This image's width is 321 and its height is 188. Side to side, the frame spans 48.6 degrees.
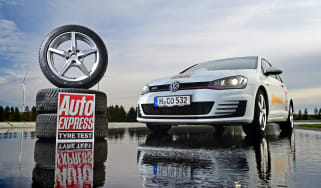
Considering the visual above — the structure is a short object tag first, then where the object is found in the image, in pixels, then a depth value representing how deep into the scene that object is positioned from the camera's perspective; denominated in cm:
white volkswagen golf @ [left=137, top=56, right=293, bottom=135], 542
